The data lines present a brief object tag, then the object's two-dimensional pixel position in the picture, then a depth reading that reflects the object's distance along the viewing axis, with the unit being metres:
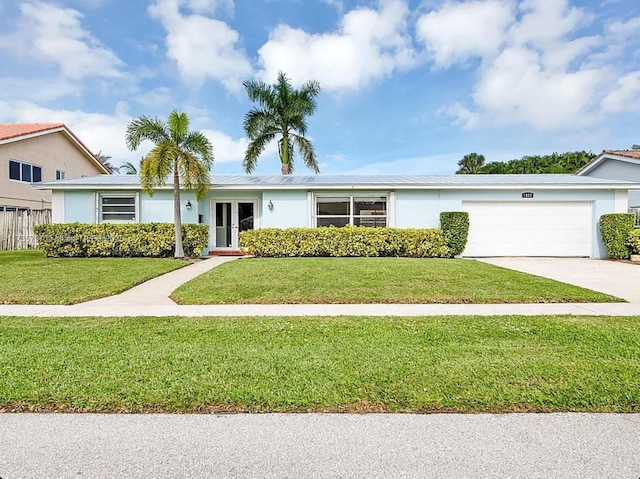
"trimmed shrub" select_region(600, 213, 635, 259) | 13.00
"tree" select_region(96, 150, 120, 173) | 39.72
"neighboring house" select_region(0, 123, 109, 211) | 19.67
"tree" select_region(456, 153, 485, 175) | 33.66
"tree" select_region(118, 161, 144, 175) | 38.25
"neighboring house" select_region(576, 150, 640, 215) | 17.48
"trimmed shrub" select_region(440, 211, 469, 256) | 13.24
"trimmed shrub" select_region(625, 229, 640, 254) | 12.91
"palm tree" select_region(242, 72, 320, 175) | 18.45
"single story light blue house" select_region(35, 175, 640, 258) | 13.77
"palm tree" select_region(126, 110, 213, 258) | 12.11
